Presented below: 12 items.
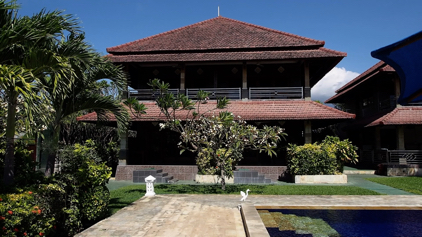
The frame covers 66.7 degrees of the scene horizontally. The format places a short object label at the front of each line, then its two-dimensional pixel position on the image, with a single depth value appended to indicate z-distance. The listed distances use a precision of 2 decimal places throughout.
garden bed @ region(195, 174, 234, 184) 13.75
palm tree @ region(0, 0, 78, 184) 4.70
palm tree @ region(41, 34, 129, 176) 6.09
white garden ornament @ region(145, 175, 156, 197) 9.97
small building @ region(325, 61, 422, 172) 16.45
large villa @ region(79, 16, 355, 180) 15.18
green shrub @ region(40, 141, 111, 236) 5.85
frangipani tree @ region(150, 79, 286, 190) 10.15
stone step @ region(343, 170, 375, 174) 17.70
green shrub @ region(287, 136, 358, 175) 13.57
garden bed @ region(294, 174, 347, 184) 13.51
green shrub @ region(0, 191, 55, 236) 4.69
